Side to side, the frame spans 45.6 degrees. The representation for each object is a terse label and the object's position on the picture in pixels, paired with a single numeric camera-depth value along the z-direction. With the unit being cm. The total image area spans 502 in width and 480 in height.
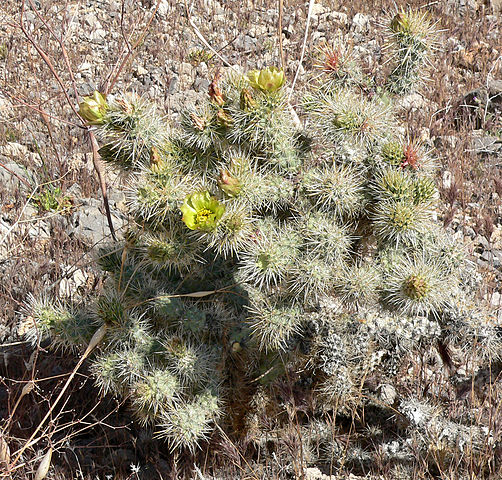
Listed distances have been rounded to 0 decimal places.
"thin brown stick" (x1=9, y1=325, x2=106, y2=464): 257
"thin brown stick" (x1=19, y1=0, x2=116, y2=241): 290
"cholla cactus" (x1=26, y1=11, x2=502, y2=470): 246
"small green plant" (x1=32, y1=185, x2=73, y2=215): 456
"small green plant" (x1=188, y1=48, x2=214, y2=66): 662
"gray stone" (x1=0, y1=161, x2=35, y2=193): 478
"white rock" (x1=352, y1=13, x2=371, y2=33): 715
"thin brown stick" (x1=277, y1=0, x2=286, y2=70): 294
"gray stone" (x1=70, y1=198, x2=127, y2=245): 434
